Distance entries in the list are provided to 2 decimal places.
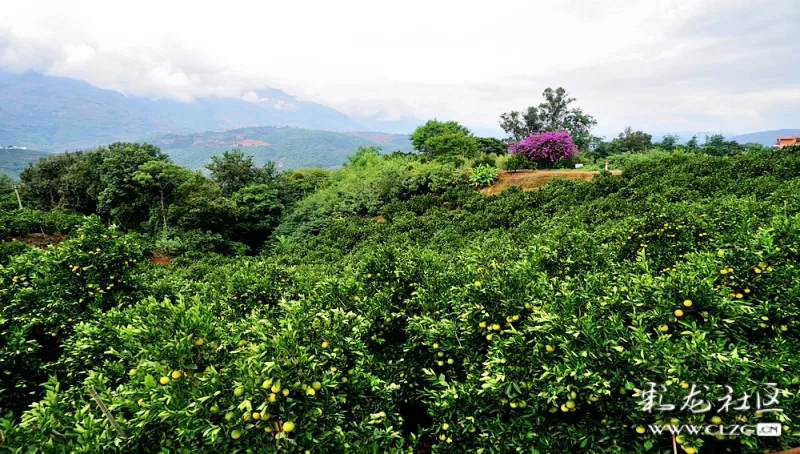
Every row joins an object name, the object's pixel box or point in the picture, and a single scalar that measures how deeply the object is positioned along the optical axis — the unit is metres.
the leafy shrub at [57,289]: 3.76
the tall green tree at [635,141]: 38.88
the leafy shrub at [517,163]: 17.94
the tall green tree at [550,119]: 41.91
